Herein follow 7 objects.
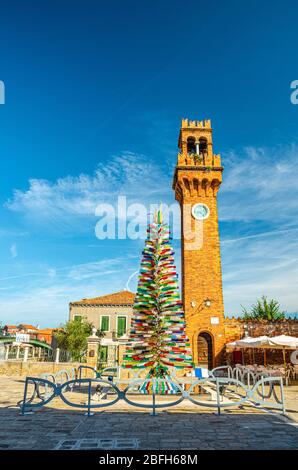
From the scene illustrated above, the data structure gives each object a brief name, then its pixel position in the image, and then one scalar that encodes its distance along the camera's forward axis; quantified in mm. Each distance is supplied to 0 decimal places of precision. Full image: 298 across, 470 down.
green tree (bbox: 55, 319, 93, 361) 27438
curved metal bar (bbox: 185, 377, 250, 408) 6727
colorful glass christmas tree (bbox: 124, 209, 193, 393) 10516
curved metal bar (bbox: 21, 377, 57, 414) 6715
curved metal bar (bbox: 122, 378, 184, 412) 6553
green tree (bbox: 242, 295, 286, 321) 24881
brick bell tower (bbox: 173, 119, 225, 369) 18609
